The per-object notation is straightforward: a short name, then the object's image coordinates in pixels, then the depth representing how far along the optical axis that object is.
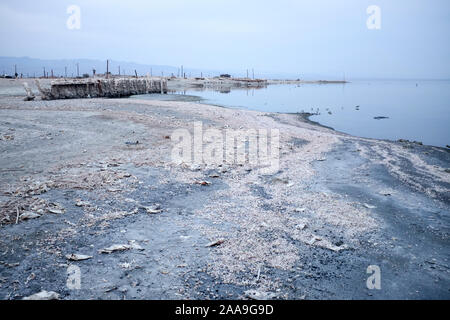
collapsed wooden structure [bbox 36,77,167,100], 23.58
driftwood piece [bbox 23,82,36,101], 21.88
